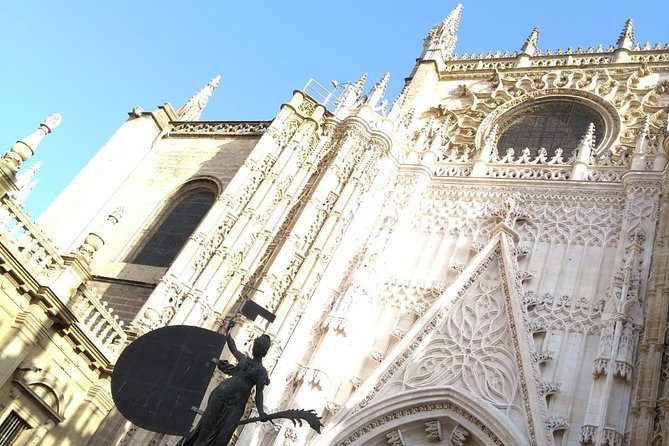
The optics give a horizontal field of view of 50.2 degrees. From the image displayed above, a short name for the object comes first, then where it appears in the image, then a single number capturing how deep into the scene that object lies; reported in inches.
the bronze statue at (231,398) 290.5
